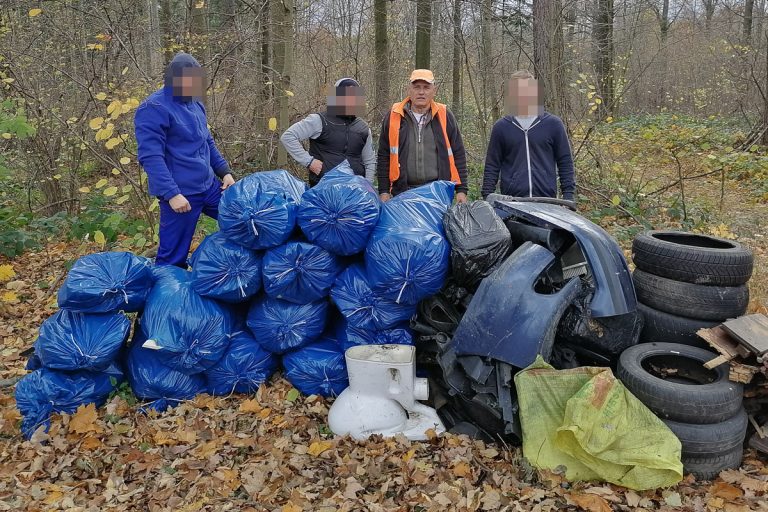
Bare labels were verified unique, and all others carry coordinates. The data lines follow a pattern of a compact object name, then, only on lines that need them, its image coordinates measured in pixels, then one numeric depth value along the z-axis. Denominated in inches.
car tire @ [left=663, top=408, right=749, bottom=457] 111.3
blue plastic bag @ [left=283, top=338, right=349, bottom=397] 145.3
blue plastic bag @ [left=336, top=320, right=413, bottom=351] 142.3
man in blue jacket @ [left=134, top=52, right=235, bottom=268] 151.1
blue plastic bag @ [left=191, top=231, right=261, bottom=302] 140.0
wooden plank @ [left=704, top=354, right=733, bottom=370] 115.0
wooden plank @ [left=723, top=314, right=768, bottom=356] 112.1
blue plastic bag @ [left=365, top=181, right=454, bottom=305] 132.1
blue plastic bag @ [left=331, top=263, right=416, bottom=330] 138.7
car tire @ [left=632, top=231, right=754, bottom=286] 128.6
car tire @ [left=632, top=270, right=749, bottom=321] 129.0
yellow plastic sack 106.8
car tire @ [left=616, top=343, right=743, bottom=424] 111.7
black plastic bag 133.0
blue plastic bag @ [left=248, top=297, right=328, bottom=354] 143.3
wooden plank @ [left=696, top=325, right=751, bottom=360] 115.3
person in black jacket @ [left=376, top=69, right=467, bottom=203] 179.6
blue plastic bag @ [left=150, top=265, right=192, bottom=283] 147.7
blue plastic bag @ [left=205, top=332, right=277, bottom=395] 146.1
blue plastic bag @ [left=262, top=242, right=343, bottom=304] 137.3
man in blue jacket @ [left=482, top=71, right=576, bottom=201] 173.8
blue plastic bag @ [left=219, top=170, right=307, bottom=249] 135.5
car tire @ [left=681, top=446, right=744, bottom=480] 112.9
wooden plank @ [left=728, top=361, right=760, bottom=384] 113.1
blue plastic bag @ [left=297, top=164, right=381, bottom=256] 136.1
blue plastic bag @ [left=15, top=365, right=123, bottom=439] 135.0
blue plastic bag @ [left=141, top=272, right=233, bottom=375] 137.0
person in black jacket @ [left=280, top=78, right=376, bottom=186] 180.9
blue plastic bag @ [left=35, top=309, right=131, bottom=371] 133.5
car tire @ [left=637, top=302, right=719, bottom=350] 130.0
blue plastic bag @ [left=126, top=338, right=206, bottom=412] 141.6
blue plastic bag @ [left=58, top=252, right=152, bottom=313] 134.5
